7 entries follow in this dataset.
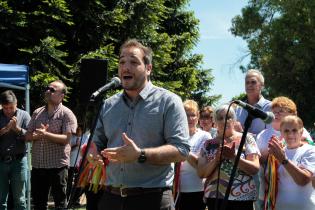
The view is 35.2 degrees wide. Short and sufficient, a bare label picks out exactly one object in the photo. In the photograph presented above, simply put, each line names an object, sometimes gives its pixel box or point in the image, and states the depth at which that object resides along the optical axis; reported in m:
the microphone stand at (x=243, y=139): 3.29
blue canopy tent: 7.50
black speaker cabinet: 7.49
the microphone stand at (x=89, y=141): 3.32
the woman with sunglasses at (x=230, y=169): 4.64
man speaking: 3.31
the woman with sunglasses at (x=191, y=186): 5.58
